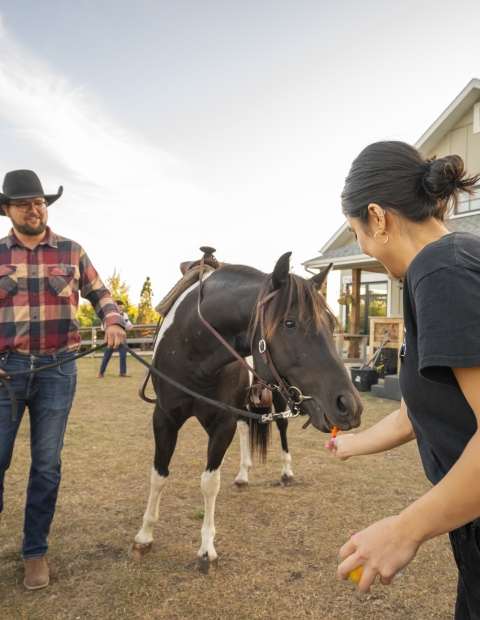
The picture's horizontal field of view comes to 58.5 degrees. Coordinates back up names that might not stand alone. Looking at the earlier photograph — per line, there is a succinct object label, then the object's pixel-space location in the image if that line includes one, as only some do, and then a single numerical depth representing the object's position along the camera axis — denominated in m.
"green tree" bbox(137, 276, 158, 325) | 24.44
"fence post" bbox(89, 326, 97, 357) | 18.01
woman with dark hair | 0.75
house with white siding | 10.69
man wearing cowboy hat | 2.63
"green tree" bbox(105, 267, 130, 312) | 27.14
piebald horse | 2.11
